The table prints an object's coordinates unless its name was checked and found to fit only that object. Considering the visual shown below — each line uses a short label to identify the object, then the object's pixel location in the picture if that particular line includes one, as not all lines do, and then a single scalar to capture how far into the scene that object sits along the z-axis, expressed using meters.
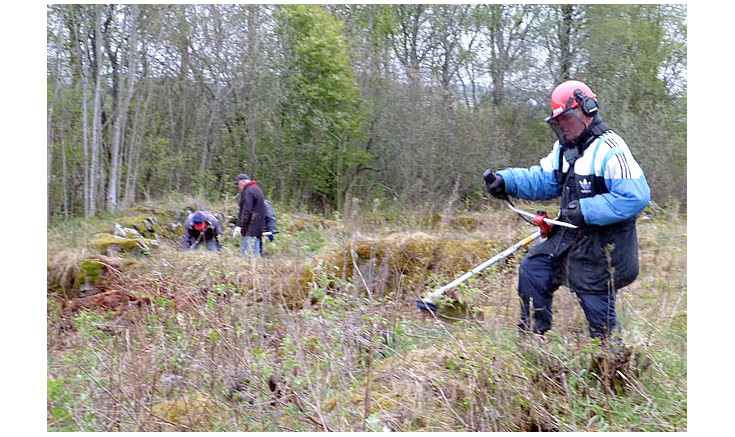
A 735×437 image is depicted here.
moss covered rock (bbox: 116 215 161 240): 11.09
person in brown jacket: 8.89
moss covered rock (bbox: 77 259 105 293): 8.10
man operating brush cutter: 3.98
